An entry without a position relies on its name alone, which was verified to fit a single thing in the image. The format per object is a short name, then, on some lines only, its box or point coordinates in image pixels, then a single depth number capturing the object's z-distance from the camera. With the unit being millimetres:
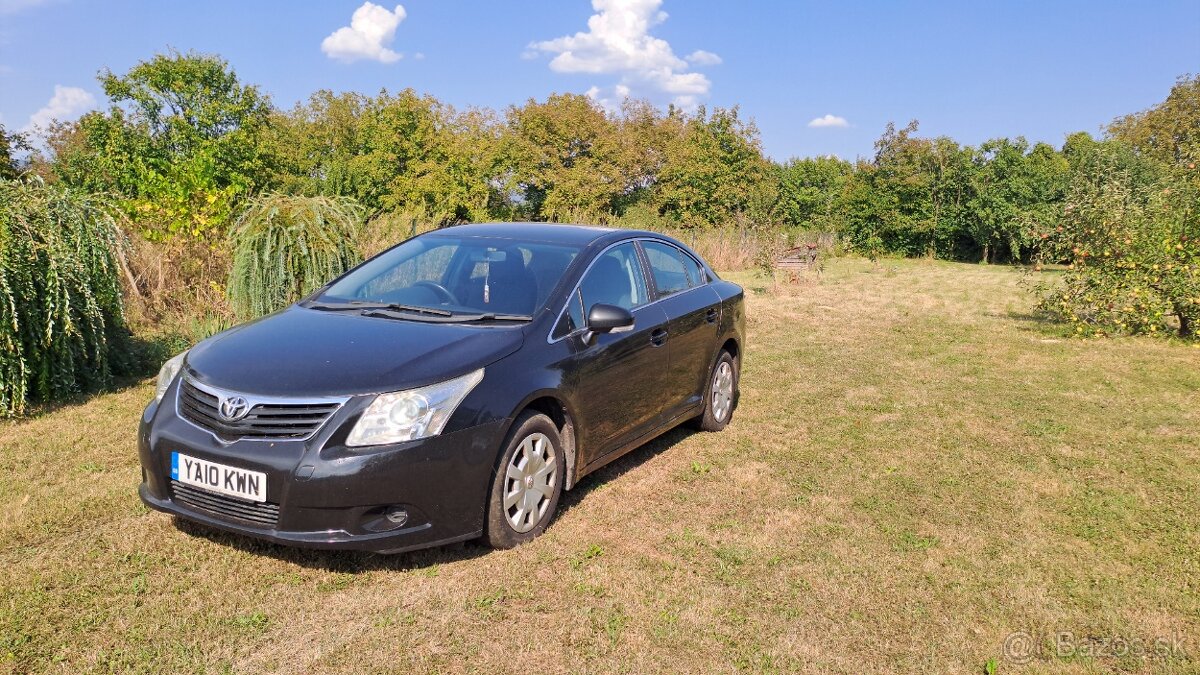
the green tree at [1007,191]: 31344
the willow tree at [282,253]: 8320
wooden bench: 21047
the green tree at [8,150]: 30425
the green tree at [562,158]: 44219
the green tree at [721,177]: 34312
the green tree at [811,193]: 35281
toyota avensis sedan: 3623
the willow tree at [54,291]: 6273
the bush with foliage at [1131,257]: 10711
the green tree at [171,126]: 45000
